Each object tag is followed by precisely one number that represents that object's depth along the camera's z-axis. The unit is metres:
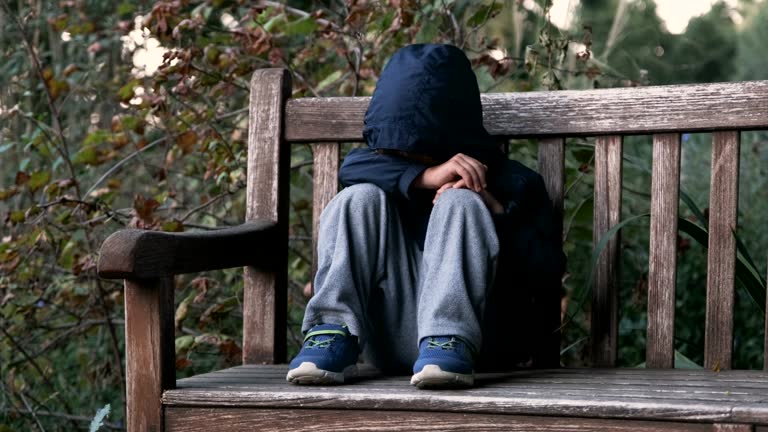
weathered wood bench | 3.42
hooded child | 3.88
